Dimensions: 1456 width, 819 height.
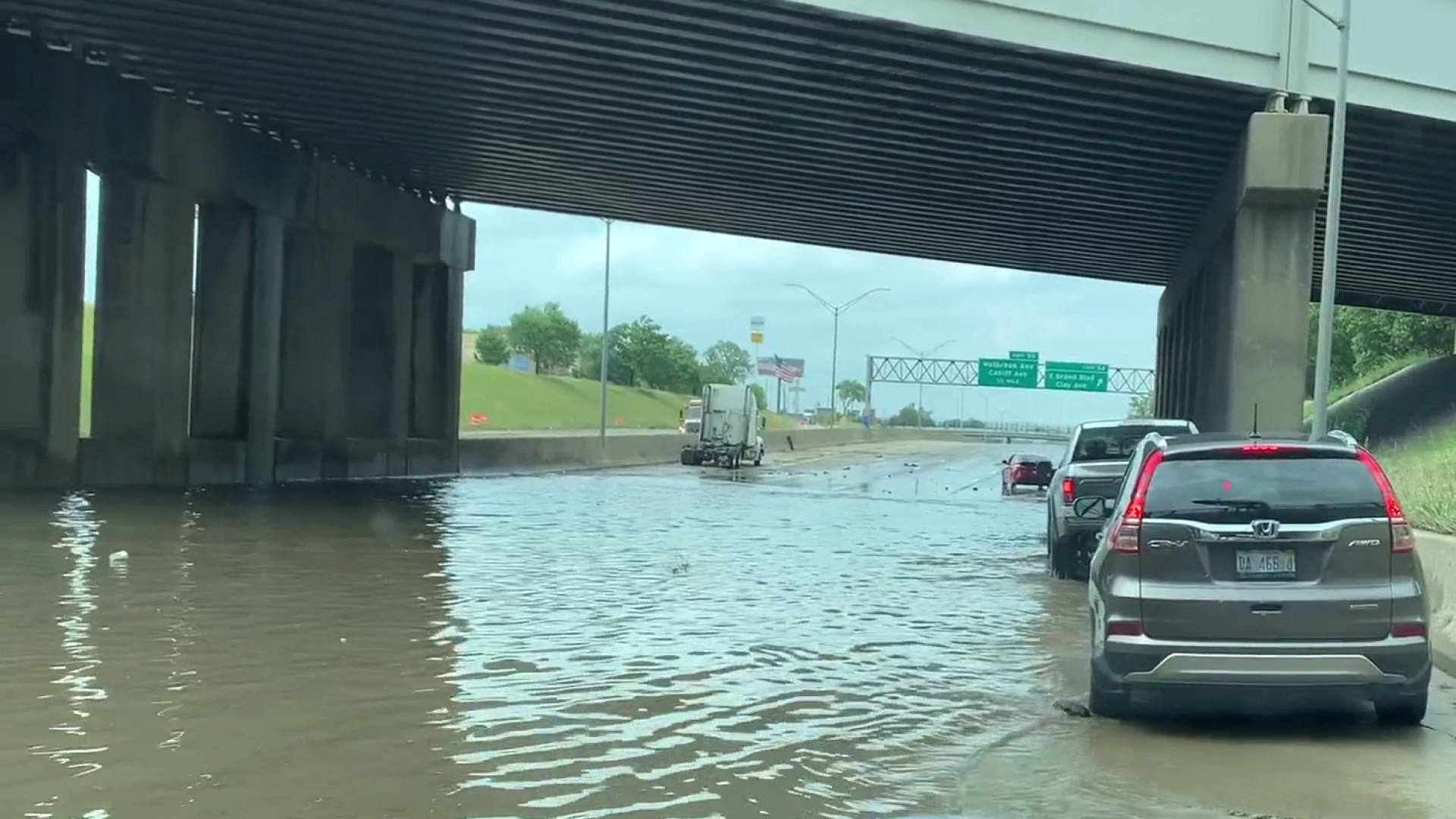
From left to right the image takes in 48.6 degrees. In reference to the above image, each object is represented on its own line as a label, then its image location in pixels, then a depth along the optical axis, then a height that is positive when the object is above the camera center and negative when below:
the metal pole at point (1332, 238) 21.59 +2.33
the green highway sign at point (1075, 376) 110.00 +1.63
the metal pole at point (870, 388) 116.50 +0.29
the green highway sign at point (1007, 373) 110.81 +1.67
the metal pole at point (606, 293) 59.55 +3.27
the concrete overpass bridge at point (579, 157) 24.50 +4.77
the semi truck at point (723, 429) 57.50 -1.60
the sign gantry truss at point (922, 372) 122.06 +1.68
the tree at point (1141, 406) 134.27 -0.23
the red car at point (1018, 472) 43.00 -2.02
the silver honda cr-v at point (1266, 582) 8.43 -0.93
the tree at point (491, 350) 153.75 +2.46
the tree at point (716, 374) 172.55 +1.20
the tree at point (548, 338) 159.12 +3.91
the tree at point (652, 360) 149.62 +2.04
